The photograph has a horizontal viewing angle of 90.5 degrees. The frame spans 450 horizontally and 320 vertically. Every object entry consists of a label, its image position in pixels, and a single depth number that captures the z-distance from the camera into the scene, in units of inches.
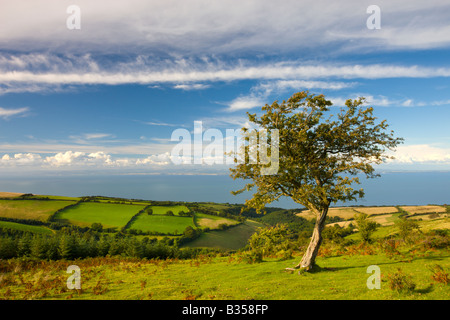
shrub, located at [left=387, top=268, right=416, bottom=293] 470.3
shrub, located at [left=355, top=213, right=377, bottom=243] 1302.9
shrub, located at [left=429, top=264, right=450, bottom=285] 502.3
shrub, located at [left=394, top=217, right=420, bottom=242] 1182.9
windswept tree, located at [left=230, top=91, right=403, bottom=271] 713.0
